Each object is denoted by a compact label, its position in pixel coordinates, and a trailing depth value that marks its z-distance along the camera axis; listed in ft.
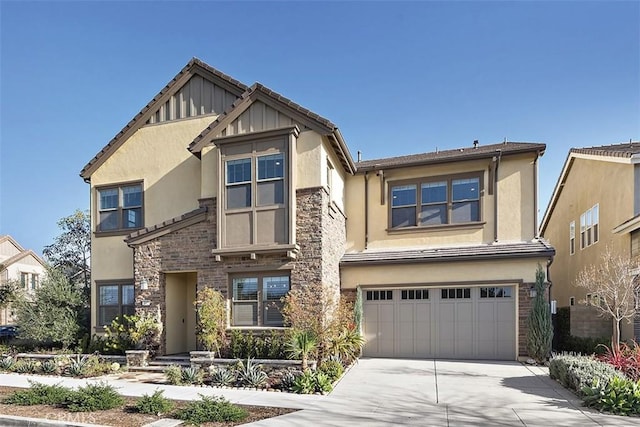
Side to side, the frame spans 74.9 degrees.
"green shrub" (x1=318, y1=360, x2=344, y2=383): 33.32
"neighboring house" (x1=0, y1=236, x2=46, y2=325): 109.70
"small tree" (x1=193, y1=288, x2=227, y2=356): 38.68
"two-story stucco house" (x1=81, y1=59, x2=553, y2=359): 39.99
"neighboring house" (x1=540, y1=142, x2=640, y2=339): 42.37
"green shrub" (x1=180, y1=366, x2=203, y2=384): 34.28
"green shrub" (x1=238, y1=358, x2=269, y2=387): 32.91
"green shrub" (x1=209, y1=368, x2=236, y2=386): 33.39
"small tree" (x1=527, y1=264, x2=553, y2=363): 40.40
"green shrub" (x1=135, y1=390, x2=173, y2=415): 25.23
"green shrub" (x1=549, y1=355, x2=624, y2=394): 27.10
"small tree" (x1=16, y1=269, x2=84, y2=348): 46.62
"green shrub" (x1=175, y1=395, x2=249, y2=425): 23.50
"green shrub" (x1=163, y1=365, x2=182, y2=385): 34.37
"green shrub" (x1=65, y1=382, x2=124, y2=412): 26.16
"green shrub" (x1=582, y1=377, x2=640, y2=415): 24.32
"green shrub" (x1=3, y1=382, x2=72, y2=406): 27.66
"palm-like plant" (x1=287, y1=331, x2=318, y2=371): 33.81
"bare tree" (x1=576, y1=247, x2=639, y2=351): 35.09
